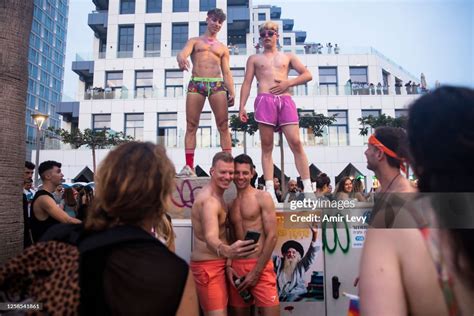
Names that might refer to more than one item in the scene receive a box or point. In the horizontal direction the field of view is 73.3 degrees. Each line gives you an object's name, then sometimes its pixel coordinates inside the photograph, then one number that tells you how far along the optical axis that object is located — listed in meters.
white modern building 27.12
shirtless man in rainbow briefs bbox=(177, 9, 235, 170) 5.33
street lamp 14.38
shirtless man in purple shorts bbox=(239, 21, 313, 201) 5.12
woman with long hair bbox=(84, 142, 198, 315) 1.28
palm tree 3.51
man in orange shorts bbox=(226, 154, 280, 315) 3.41
